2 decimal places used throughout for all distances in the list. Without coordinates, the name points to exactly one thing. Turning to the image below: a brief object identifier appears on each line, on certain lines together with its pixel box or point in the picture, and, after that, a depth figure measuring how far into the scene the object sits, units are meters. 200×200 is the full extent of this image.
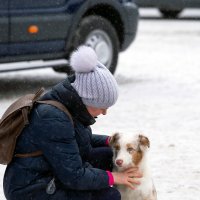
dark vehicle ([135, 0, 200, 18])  39.62
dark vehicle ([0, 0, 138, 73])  16.39
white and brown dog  8.37
